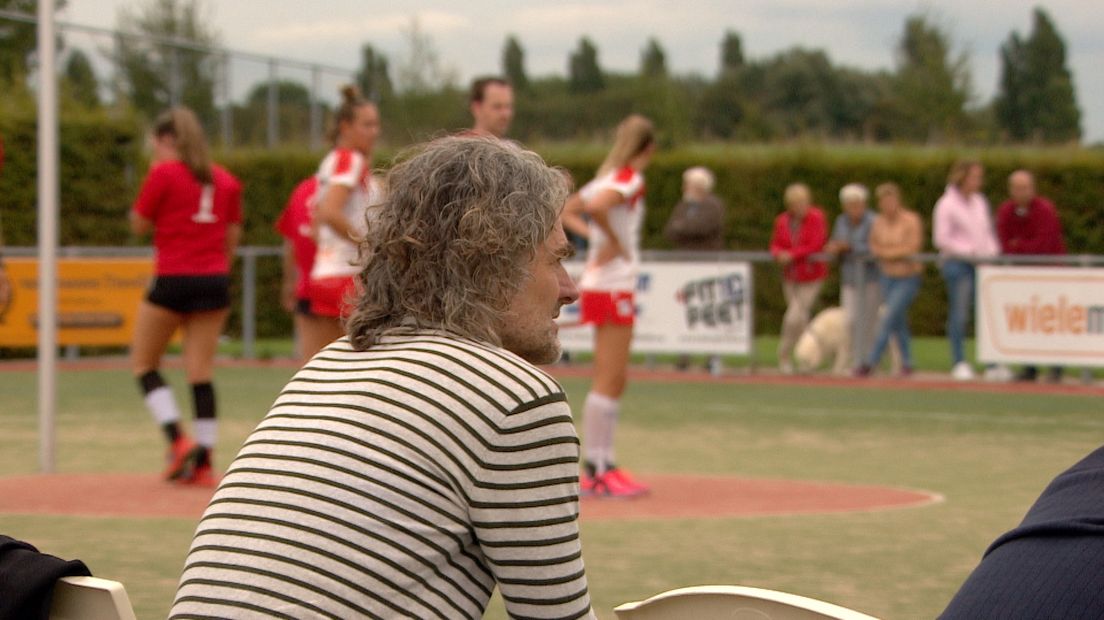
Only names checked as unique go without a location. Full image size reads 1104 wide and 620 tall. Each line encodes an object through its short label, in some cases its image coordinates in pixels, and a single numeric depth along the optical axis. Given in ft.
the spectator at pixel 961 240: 54.34
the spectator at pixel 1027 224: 55.83
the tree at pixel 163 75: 85.76
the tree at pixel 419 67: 179.42
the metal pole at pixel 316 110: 98.98
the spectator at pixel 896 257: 55.47
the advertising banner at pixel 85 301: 58.75
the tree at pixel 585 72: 285.84
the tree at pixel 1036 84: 230.89
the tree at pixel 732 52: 267.78
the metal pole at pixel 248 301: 65.77
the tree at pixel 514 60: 290.76
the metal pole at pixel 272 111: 92.08
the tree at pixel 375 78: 122.72
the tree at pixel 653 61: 281.33
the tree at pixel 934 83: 185.37
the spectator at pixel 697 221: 59.93
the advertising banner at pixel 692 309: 56.54
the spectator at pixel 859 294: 56.49
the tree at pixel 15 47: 75.87
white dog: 57.31
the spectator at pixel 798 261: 58.18
